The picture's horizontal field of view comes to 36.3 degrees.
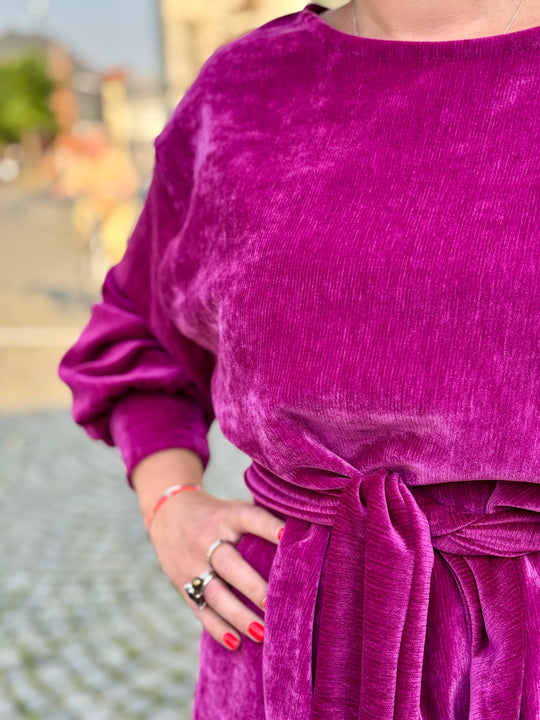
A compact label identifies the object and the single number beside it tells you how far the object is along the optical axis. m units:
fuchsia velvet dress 0.68
